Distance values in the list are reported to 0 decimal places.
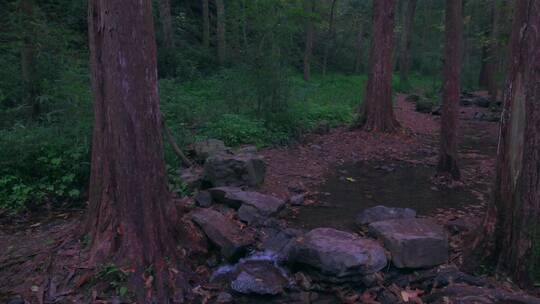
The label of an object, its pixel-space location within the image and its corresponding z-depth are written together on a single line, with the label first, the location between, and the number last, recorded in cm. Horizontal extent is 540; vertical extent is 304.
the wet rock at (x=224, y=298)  533
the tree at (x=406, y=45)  2830
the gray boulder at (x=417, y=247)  585
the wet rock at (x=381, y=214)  712
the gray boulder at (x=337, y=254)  559
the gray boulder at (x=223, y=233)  620
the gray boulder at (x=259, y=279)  550
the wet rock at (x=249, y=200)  732
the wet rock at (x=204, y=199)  741
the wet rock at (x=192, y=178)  805
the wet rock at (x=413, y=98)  2430
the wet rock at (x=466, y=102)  2333
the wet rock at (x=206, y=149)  929
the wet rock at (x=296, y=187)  898
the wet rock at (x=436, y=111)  2023
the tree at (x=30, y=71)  985
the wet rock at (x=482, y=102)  2247
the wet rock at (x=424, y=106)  2081
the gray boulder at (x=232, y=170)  821
